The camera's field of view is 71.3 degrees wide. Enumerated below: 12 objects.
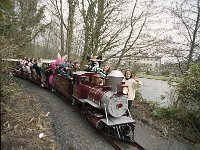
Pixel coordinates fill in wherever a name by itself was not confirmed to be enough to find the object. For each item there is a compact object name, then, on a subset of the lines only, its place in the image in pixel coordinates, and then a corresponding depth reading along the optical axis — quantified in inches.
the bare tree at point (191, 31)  288.0
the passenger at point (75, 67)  276.3
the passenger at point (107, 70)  226.5
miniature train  180.3
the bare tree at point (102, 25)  353.0
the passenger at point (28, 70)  420.0
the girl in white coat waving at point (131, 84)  214.4
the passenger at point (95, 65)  230.5
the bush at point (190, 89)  217.9
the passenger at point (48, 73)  349.2
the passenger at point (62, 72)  267.7
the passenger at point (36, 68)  384.8
